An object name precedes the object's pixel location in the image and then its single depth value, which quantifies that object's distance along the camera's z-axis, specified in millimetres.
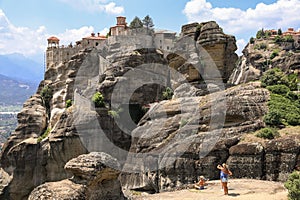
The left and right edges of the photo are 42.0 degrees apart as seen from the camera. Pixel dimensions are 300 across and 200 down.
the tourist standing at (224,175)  16234
